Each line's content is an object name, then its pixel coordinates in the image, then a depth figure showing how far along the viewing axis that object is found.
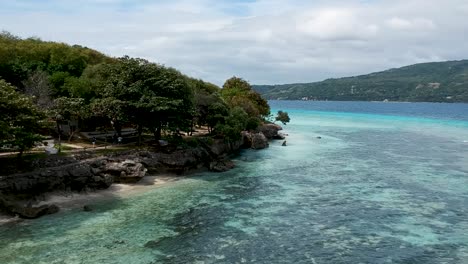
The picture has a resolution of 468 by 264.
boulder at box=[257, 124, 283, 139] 92.25
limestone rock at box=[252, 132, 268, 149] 76.06
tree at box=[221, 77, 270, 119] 87.56
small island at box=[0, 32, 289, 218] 38.00
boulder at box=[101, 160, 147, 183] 44.41
